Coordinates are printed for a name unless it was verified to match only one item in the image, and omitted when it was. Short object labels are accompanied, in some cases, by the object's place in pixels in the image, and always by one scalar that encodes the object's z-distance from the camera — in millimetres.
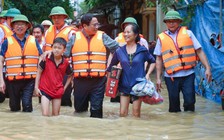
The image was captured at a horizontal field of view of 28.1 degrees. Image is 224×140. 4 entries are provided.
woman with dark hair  6504
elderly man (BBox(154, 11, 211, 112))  7156
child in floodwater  6465
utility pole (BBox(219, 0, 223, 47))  8266
